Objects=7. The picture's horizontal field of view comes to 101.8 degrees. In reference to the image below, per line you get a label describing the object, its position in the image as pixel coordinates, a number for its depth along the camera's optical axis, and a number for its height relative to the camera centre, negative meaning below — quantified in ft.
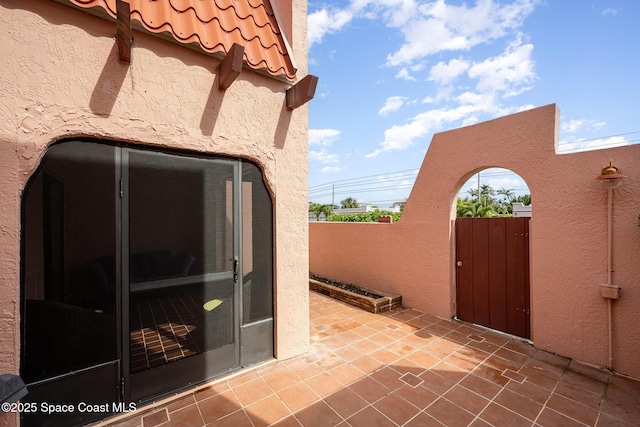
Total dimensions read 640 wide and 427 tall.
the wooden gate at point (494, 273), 14.60 -3.66
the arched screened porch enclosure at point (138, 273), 7.59 -2.06
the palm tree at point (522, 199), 128.93 +6.59
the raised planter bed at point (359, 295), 18.66 -6.57
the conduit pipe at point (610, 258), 11.16 -2.05
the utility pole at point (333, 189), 130.62 +12.31
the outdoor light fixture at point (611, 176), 10.96 +1.49
